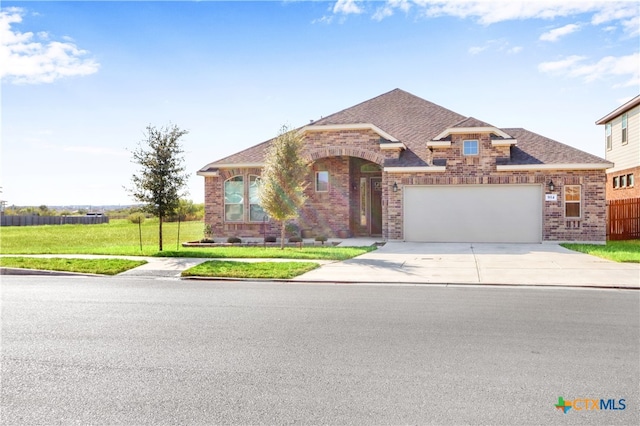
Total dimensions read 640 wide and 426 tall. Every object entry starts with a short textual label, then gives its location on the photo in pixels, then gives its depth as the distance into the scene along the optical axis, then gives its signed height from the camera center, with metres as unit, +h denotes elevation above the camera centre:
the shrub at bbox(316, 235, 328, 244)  22.11 -1.20
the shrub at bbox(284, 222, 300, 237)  24.39 -0.84
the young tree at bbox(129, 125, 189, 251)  19.44 +1.43
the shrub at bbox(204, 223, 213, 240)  25.05 -0.92
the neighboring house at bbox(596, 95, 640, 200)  28.16 +3.55
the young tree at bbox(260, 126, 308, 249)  19.39 +1.24
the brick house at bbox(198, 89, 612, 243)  21.62 +1.07
